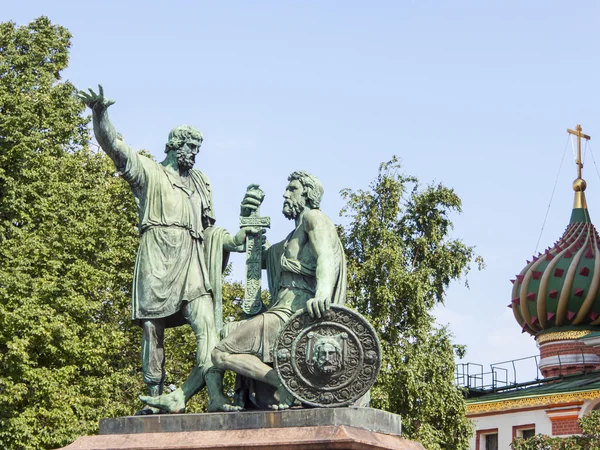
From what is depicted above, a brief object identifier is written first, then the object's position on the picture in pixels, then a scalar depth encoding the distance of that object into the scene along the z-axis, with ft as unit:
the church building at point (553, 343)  144.97
